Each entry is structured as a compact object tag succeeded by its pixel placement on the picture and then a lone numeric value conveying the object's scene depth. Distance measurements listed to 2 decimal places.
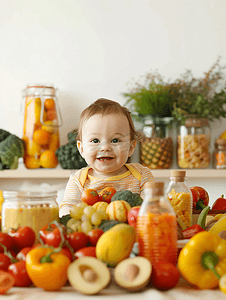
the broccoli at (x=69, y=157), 2.21
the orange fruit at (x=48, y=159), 2.26
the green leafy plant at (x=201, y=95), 2.27
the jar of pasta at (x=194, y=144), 2.22
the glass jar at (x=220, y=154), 2.31
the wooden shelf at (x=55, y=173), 2.22
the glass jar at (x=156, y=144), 2.25
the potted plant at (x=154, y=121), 2.25
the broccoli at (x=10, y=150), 2.18
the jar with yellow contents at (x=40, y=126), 2.22
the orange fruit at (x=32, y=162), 2.29
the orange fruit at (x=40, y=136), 2.21
